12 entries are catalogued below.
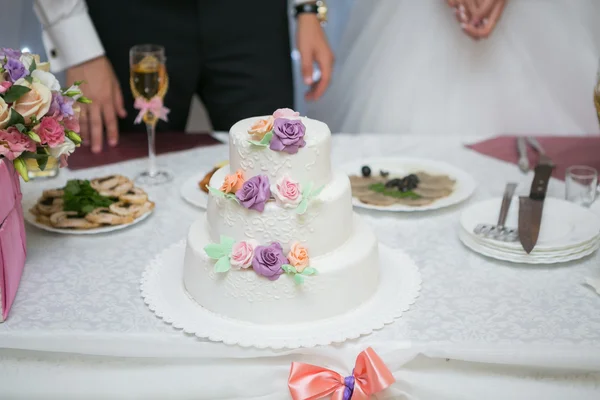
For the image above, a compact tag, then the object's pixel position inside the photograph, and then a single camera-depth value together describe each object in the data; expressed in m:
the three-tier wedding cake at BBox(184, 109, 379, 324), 1.06
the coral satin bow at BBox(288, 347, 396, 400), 0.99
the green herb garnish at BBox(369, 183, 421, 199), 1.53
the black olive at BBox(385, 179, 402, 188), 1.58
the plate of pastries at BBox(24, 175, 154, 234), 1.39
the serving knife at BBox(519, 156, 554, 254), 1.29
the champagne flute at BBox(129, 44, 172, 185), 1.65
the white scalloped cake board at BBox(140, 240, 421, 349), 1.04
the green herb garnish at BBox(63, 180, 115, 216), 1.42
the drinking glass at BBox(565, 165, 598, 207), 1.53
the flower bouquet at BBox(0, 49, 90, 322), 1.13
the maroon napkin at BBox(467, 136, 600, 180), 1.81
